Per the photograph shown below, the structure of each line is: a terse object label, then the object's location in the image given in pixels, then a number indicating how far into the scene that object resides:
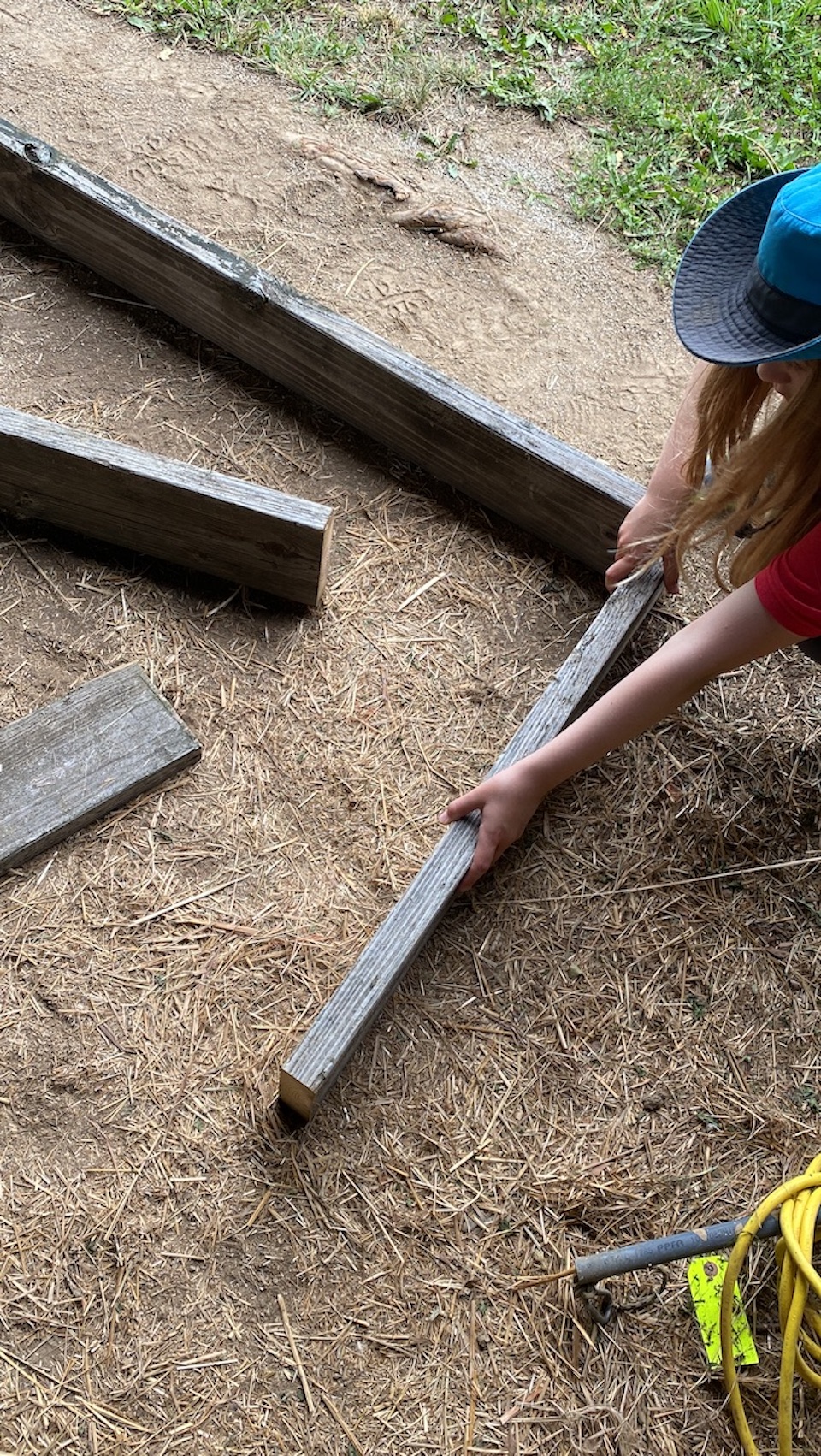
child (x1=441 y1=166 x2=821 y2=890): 1.61
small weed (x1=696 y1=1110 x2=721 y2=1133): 2.04
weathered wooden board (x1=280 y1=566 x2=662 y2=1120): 1.82
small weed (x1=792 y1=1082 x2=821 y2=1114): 2.09
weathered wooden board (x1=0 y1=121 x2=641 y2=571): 2.56
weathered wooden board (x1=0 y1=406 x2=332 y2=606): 2.38
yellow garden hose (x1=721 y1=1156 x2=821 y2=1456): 1.65
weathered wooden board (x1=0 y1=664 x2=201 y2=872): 2.17
